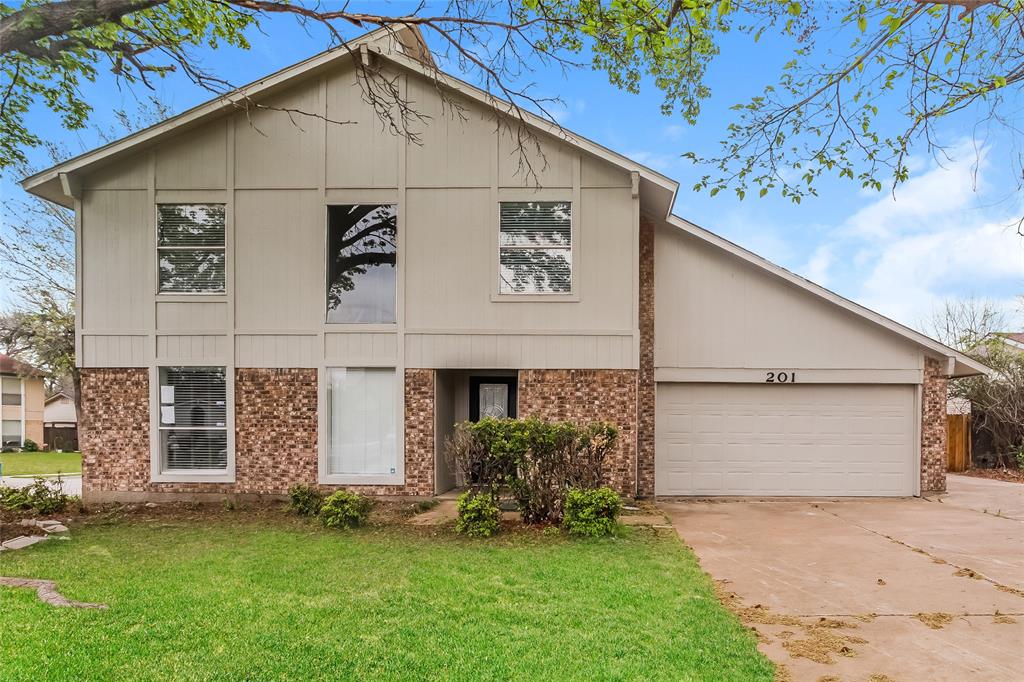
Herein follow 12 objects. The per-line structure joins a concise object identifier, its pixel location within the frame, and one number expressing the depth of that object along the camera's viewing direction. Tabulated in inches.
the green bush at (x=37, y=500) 324.5
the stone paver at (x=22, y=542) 265.9
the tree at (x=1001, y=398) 572.7
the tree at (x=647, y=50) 208.7
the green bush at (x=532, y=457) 291.4
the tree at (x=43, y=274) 745.0
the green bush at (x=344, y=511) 303.8
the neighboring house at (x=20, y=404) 652.7
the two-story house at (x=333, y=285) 373.7
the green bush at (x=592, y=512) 275.4
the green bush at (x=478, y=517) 283.3
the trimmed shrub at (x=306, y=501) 331.3
